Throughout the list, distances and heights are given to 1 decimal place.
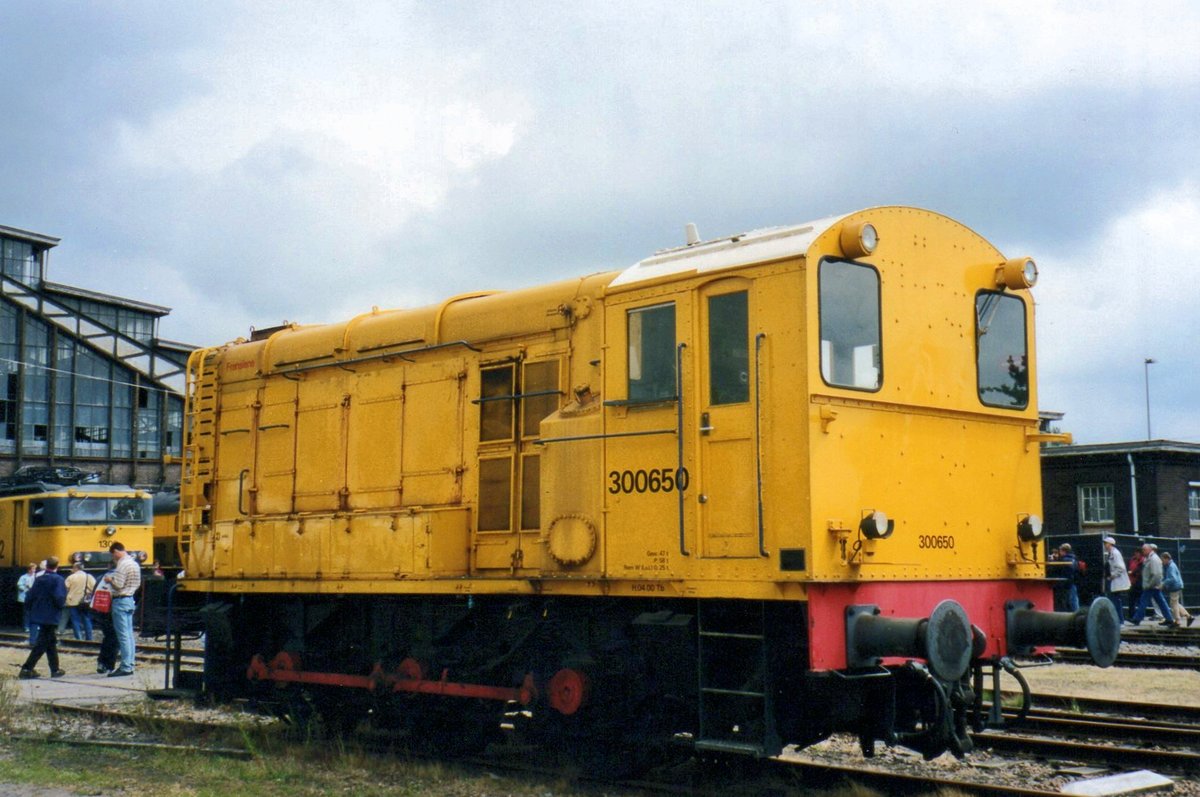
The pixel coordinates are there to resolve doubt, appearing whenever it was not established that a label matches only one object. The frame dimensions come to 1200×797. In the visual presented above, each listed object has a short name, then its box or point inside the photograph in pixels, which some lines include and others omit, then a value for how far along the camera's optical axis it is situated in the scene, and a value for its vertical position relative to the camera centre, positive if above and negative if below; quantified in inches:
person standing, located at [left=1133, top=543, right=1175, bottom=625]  844.6 -39.8
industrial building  1873.8 +237.9
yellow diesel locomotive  309.4 +4.9
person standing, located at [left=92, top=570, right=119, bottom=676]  681.0 -65.6
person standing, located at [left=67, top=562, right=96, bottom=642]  808.9 -39.6
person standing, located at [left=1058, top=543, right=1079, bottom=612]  799.1 -36.3
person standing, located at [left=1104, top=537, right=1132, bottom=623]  835.3 -32.3
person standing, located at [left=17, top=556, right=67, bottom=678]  665.0 -46.3
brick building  1424.7 +42.3
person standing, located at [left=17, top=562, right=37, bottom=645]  995.0 -44.2
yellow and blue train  1074.1 +3.4
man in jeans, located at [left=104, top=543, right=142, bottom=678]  666.8 -39.7
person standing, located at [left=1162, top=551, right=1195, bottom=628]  884.6 -45.0
